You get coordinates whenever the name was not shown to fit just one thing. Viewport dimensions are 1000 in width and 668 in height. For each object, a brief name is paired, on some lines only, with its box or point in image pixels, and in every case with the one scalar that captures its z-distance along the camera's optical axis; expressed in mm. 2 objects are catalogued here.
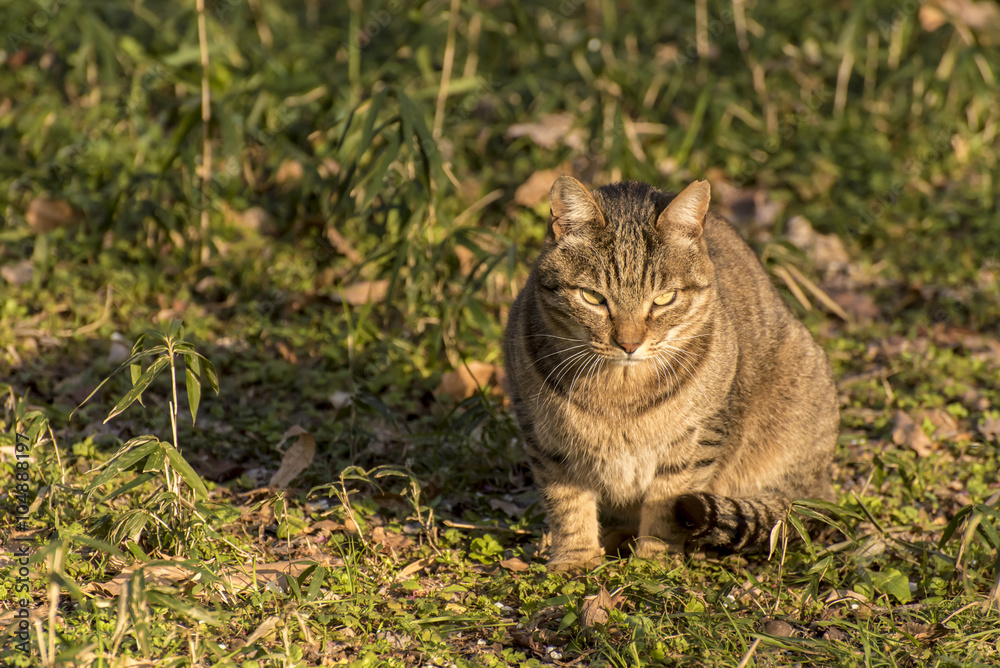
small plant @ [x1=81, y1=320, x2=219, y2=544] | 5664
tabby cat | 6312
